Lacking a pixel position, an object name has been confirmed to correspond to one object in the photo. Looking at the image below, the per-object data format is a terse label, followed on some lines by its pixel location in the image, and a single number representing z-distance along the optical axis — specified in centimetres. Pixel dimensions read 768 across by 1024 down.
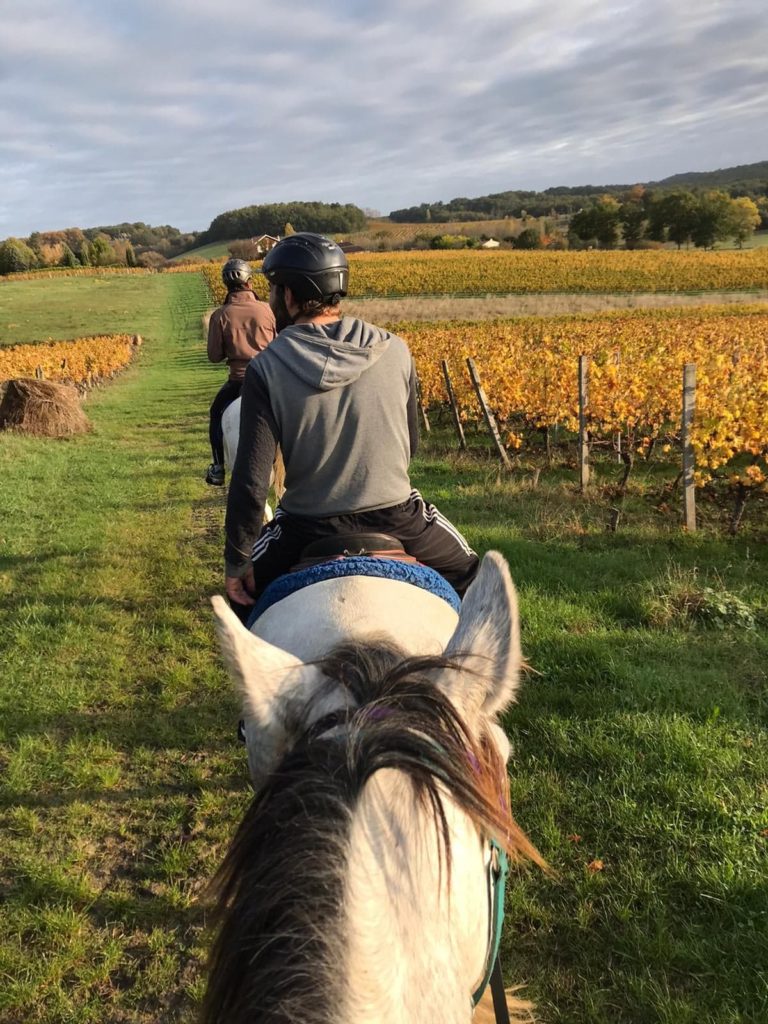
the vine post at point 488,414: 1074
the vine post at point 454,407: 1234
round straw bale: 1401
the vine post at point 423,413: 1356
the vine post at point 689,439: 747
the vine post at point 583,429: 910
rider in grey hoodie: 234
